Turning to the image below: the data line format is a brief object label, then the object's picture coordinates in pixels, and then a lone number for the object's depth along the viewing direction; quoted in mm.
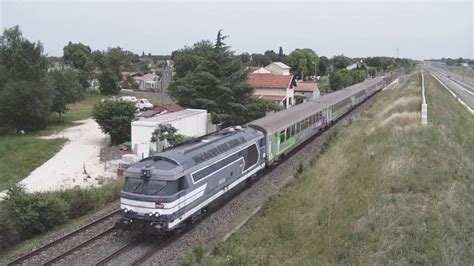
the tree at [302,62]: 115325
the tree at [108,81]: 81875
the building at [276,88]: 55375
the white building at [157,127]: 29969
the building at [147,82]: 108562
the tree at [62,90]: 50781
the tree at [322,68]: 125269
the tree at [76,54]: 113512
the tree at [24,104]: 43719
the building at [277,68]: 89825
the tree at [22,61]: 45250
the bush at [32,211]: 15727
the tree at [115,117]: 35812
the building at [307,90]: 69188
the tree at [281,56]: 146650
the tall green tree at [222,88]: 38094
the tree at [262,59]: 141625
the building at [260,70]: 79044
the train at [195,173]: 14445
